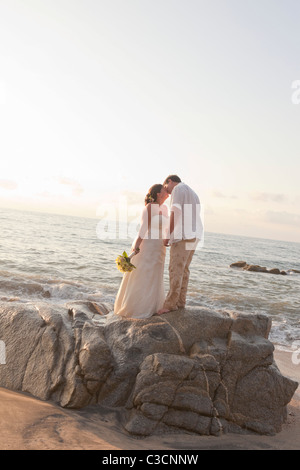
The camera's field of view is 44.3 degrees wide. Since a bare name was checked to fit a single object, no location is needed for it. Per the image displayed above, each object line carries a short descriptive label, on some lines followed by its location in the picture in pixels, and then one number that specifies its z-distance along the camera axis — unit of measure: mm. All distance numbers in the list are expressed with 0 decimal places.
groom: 5832
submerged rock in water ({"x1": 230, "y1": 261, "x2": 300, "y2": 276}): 29214
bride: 5980
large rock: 4617
